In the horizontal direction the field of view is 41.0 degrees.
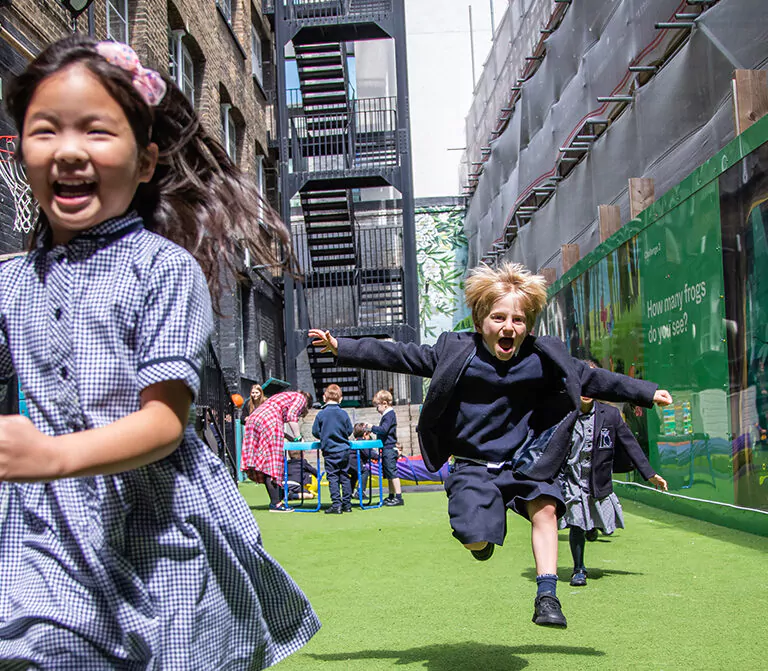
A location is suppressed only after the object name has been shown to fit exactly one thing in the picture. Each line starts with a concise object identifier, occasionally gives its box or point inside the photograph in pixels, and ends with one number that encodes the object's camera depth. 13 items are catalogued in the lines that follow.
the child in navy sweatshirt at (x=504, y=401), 4.36
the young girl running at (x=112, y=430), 1.68
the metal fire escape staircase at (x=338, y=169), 24.42
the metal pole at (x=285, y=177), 23.28
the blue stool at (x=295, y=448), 13.27
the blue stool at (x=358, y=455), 13.21
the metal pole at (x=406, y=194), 24.17
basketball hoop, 8.98
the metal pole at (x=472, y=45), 34.42
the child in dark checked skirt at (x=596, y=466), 7.03
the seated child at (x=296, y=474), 15.03
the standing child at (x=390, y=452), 13.95
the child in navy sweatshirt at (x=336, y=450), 13.10
